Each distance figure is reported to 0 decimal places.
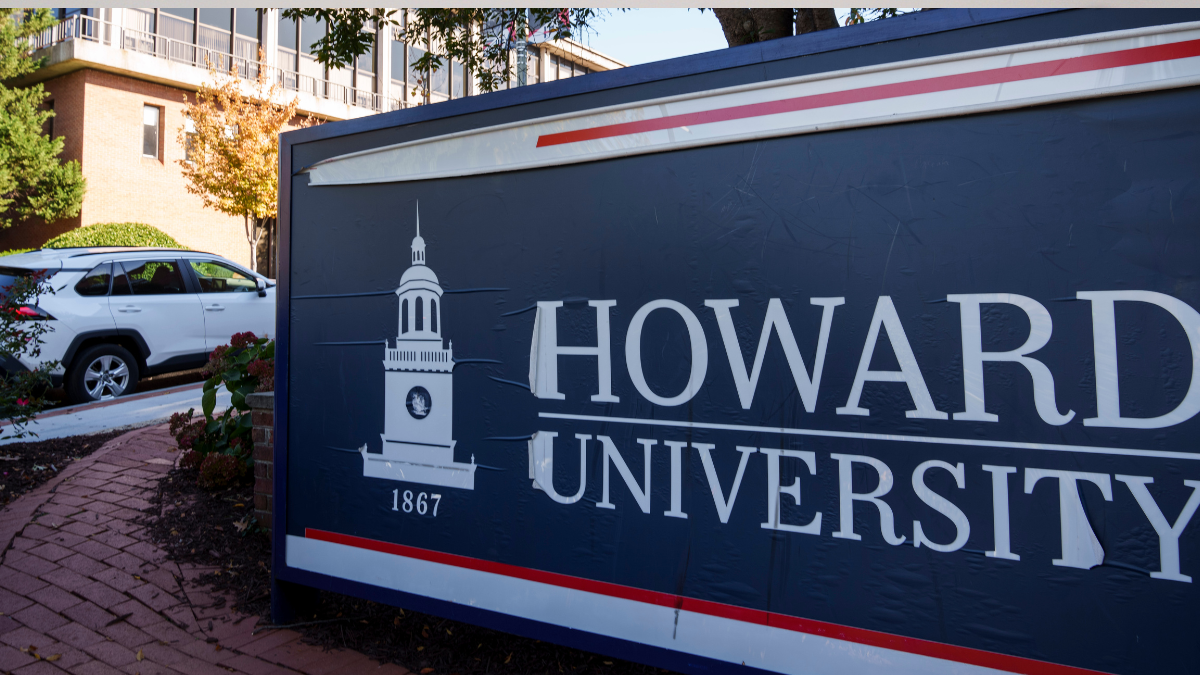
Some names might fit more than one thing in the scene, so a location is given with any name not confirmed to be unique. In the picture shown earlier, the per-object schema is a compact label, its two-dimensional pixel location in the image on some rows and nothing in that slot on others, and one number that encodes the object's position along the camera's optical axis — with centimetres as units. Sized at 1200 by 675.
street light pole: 512
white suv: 756
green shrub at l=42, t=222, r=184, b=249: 1736
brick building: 1906
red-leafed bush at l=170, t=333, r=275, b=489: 448
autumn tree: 1716
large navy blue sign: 174
